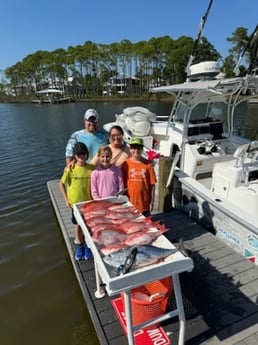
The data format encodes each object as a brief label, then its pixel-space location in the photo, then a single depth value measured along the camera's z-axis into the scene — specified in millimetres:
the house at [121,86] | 60969
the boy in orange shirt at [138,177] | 3104
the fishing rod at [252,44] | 3626
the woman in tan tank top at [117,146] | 3291
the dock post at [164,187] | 4387
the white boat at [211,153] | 3350
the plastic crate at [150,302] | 2195
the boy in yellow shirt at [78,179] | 3068
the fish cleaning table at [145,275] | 1652
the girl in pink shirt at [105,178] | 2938
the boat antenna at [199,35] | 4712
